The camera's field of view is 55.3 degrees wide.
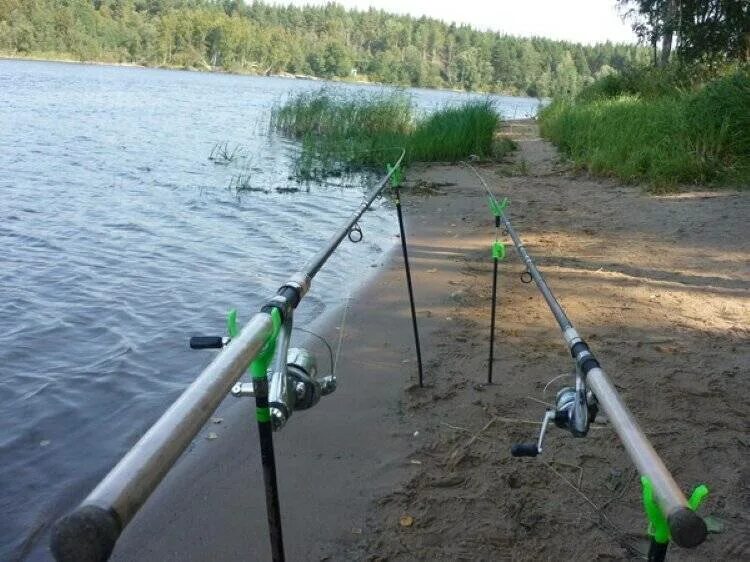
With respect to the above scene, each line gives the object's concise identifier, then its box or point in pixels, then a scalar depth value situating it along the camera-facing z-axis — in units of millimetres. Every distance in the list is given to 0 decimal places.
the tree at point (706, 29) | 19078
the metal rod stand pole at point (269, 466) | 1429
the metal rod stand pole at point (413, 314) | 4508
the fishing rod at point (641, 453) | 917
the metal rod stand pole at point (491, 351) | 4273
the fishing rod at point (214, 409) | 782
